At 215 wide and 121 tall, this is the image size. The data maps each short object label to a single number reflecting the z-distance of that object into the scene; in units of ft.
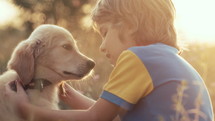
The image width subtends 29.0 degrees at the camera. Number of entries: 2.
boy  9.89
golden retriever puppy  11.73
